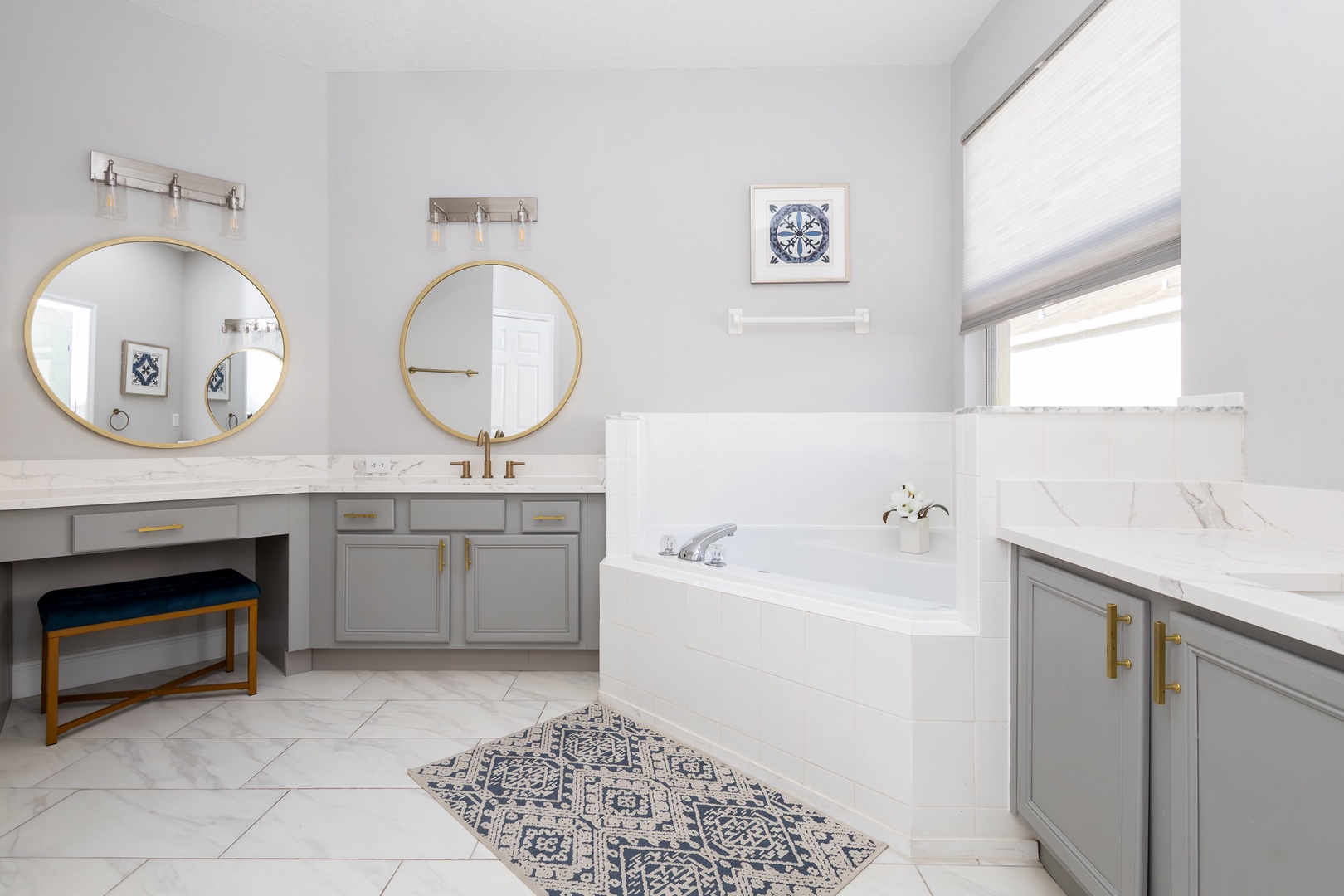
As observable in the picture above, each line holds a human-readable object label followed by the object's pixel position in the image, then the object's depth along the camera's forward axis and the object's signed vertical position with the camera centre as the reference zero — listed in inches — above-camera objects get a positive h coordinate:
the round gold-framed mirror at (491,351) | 117.5 +18.4
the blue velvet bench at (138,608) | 81.4 -22.4
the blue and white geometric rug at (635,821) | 56.3 -38.1
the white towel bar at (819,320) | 112.6 +23.3
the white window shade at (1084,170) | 67.5 +36.1
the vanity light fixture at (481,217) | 116.9 +43.3
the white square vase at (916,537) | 97.9 -13.4
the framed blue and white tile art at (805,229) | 114.5 +40.3
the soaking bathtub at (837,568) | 68.0 -16.3
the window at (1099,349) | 72.4 +13.8
